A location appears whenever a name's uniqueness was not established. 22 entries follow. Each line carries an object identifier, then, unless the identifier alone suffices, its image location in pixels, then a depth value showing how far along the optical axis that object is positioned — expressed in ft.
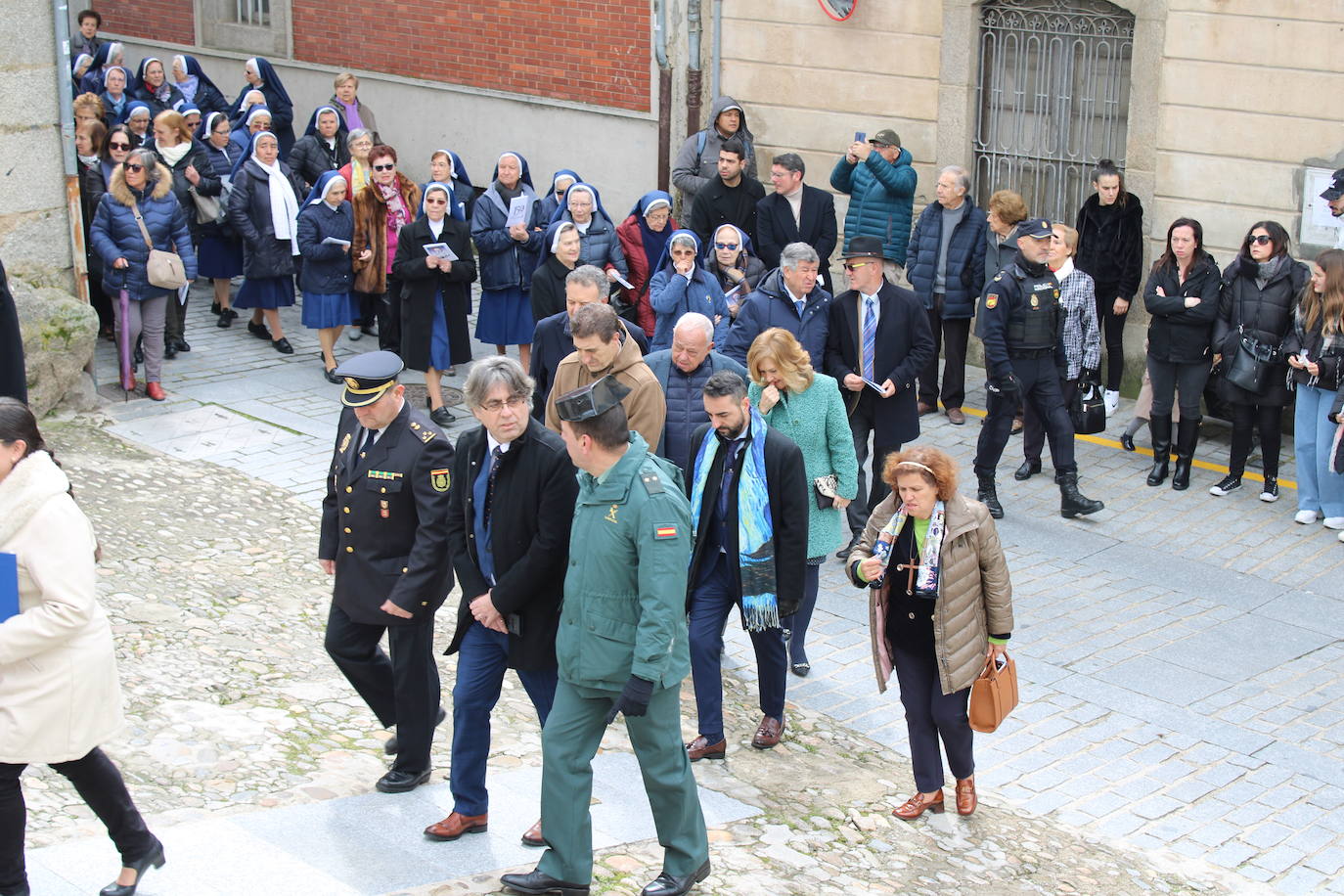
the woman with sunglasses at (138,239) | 39.86
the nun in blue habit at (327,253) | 42.73
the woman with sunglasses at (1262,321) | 34.83
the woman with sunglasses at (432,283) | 40.47
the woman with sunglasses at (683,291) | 33.78
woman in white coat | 16.65
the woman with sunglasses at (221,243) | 47.21
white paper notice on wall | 38.22
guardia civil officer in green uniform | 18.04
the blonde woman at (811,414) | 26.40
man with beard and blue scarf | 23.20
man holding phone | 43.14
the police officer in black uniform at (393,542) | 20.36
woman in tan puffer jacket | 21.09
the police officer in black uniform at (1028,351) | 34.12
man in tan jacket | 25.30
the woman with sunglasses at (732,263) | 35.76
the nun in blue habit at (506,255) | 42.29
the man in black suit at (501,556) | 19.36
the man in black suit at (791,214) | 41.75
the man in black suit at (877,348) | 32.14
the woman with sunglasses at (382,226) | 43.09
